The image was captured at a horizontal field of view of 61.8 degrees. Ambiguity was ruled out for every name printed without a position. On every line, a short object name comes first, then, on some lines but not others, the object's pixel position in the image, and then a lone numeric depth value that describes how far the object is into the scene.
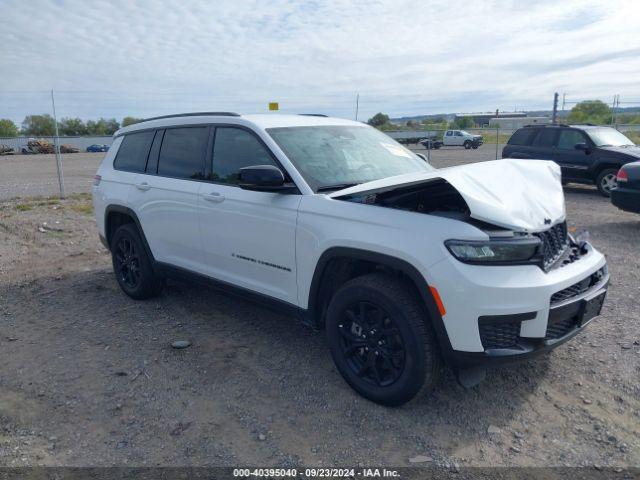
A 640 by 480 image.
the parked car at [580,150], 11.91
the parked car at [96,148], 52.92
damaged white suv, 2.98
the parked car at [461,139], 40.22
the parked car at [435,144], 41.47
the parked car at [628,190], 8.17
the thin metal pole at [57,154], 12.47
